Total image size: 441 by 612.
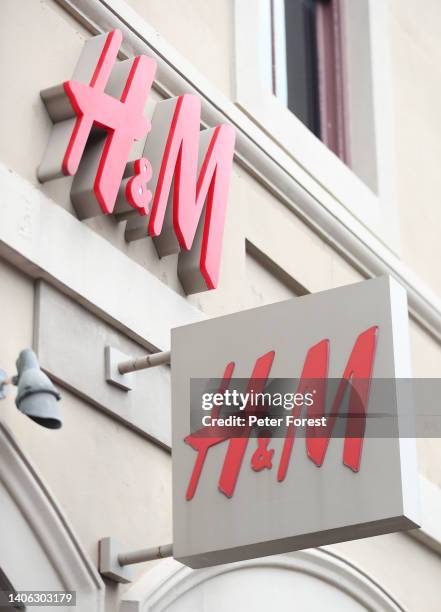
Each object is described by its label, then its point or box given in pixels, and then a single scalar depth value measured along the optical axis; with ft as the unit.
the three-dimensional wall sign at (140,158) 30.74
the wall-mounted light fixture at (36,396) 24.80
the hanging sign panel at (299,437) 26.73
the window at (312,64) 46.68
